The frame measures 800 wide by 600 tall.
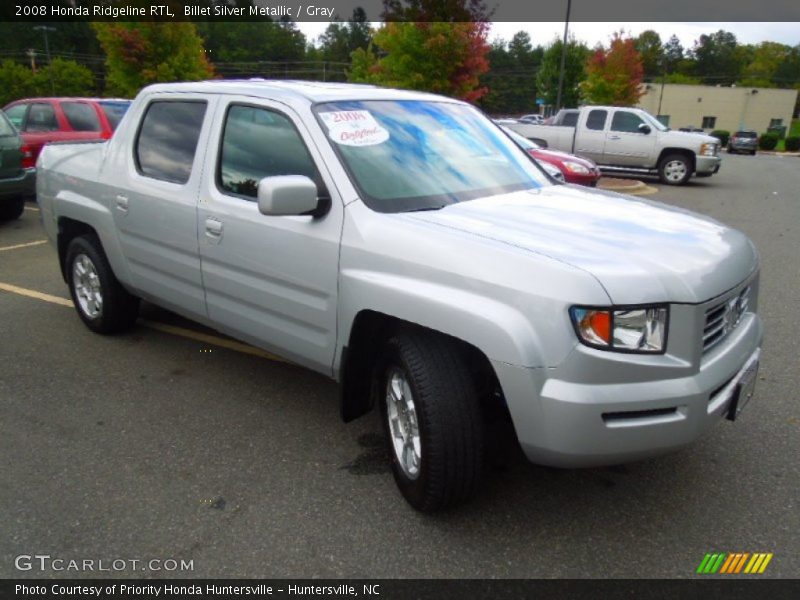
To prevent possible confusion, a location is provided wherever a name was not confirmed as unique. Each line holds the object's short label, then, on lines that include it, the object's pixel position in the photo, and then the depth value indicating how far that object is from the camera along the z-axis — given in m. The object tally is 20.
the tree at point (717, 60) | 114.81
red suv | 10.62
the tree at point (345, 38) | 93.44
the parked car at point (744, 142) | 41.91
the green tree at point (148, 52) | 21.09
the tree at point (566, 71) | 37.84
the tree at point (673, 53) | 121.56
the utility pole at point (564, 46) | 19.80
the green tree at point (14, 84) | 38.94
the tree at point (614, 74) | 28.05
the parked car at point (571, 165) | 10.77
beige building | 68.62
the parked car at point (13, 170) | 8.76
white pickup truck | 15.61
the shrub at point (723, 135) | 56.58
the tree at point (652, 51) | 110.76
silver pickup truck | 2.27
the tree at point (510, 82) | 90.00
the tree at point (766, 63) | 109.00
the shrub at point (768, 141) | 51.69
